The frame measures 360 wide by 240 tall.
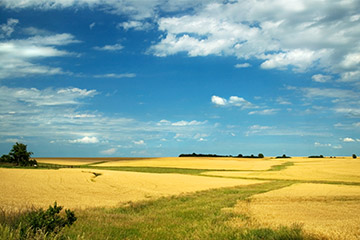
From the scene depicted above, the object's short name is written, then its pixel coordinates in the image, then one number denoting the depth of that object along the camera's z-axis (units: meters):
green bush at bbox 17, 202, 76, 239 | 9.06
